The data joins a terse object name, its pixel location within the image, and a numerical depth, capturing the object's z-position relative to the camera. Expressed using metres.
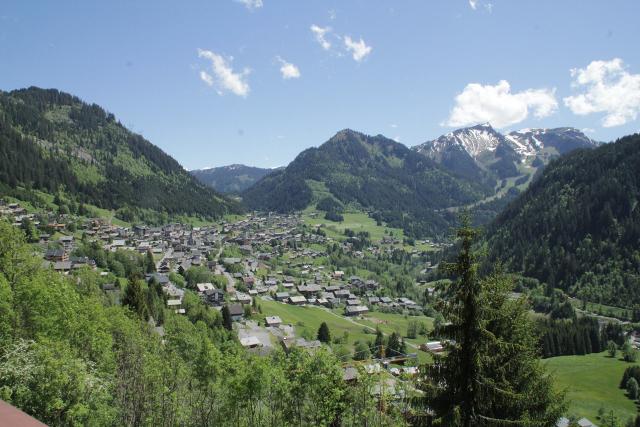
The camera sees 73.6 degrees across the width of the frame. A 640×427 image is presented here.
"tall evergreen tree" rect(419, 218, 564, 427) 16.52
